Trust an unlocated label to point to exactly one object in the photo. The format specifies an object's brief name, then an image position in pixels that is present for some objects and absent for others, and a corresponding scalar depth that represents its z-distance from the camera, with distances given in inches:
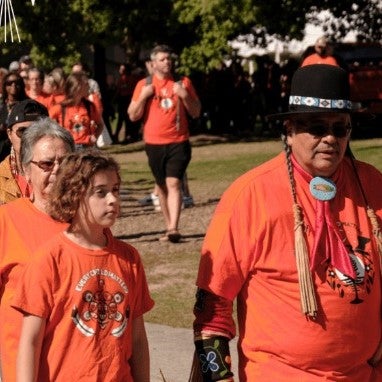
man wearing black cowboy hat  158.1
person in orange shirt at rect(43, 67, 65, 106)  525.0
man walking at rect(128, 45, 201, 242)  483.8
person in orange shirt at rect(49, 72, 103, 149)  495.5
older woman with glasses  176.6
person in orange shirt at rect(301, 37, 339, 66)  648.4
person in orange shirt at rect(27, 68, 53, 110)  541.5
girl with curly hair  165.2
